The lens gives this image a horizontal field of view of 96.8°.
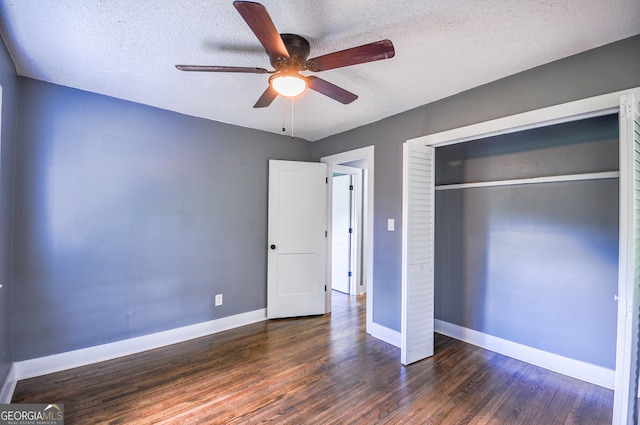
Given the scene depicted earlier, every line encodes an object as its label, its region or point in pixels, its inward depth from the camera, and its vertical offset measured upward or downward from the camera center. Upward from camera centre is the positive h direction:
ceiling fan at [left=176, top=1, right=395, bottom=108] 1.35 +0.86
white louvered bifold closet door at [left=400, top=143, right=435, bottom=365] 2.61 -0.35
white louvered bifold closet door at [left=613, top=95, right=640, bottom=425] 1.38 -0.27
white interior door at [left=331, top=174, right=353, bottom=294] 4.93 -0.32
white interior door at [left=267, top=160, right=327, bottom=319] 3.70 -0.33
